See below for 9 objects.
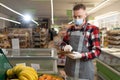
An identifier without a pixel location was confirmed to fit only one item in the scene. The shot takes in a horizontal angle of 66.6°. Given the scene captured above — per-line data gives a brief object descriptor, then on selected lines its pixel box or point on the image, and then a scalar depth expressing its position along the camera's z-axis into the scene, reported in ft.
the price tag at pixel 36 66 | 4.22
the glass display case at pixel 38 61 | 4.27
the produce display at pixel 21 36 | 10.91
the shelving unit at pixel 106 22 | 17.71
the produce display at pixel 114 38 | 12.77
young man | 3.67
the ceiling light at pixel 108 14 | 21.59
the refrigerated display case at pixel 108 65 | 7.20
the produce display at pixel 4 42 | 9.36
